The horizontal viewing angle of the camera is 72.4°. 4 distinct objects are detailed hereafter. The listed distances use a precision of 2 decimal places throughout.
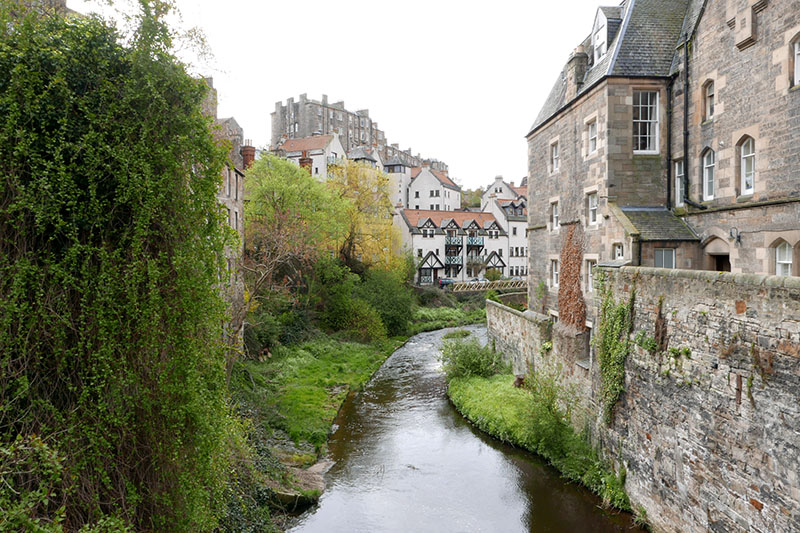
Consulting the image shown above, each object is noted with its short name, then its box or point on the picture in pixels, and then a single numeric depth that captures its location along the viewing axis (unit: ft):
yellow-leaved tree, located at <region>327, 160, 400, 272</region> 125.59
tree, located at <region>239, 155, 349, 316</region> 90.04
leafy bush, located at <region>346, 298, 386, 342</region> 107.14
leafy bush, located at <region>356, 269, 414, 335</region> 118.62
